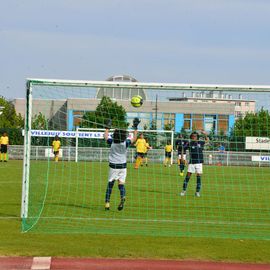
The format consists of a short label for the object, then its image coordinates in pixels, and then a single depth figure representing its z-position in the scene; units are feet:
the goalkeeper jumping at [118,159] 52.47
